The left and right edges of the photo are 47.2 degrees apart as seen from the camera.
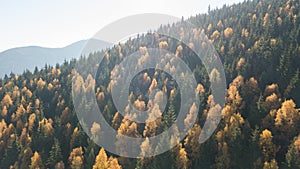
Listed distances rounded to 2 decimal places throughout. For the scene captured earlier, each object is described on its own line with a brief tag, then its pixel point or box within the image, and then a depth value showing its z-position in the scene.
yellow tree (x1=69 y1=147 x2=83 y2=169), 96.38
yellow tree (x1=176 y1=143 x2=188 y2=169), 84.38
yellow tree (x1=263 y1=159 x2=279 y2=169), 69.57
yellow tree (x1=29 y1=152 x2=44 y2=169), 102.75
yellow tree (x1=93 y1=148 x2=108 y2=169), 86.12
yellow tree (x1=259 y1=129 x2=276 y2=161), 79.06
